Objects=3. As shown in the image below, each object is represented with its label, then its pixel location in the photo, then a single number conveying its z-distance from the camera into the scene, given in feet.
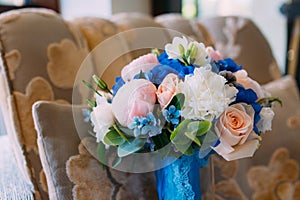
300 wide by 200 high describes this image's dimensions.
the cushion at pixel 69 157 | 2.52
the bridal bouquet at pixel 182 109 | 2.10
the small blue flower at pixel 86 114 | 2.55
